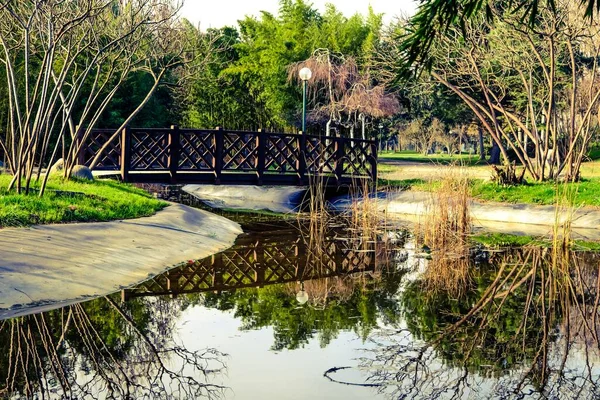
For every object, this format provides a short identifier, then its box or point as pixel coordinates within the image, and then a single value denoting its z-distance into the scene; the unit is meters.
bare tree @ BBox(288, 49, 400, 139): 30.66
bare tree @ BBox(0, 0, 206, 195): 12.52
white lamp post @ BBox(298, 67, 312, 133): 20.81
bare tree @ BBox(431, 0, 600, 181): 18.72
